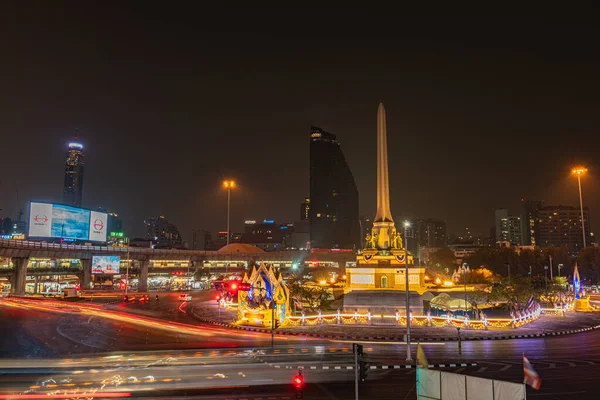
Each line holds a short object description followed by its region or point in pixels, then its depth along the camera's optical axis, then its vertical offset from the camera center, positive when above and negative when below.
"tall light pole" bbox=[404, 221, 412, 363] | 24.00 -3.88
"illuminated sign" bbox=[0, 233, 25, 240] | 123.99 +6.26
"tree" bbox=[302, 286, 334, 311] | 45.47 -4.22
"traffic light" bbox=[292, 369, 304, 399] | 15.48 -4.47
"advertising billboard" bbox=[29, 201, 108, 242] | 78.75 +6.93
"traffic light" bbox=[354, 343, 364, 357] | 14.74 -3.10
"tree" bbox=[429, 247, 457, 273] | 123.98 -0.44
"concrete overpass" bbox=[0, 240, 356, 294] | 75.38 +0.33
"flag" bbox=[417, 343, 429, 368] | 14.34 -3.40
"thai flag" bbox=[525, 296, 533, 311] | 43.51 -4.60
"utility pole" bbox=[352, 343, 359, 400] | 14.21 -3.23
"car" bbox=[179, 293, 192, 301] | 68.25 -6.29
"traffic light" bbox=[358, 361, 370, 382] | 14.53 -3.75
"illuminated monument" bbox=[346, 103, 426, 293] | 58.25 +0.49
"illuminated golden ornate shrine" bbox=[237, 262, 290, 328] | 39.41 -3.70
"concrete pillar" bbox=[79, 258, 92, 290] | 89.75 -3.40
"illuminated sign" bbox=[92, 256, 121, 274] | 83.75 -1.41
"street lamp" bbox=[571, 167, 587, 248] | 71.14 +14.39
